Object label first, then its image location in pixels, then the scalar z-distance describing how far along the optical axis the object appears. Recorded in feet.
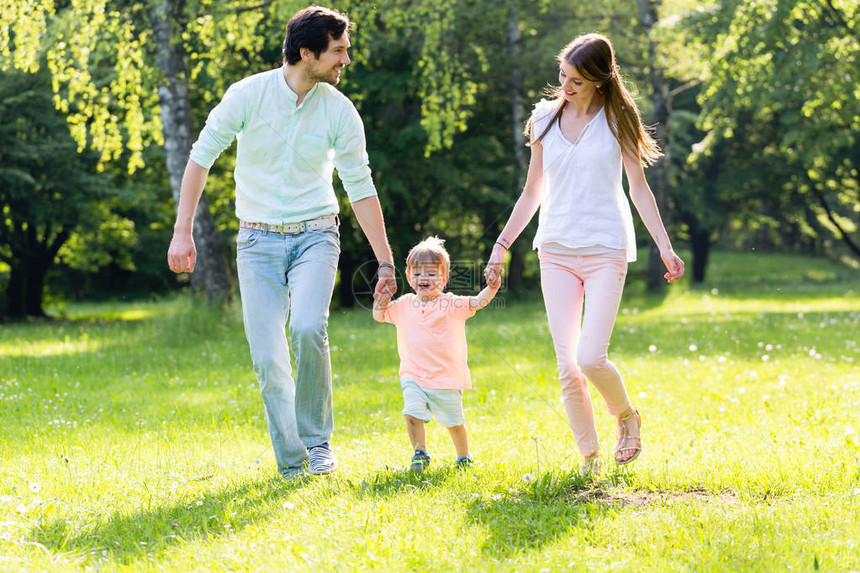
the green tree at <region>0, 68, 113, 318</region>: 62.44
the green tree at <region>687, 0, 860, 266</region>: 56.54
